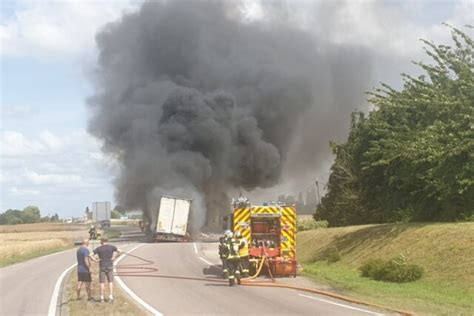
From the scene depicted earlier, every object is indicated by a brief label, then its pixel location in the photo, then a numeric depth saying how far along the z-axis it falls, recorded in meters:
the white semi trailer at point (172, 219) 48.47
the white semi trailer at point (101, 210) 58.09
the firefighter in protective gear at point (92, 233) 41.11
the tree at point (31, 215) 177.75
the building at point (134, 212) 66.00
